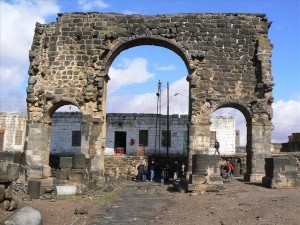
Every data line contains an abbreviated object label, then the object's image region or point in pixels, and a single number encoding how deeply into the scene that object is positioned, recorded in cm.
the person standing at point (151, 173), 2159
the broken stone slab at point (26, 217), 641
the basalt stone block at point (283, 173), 1377
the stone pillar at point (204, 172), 1345
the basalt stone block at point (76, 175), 1425
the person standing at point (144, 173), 2123
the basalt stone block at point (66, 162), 1484
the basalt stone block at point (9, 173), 783
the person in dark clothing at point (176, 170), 2248
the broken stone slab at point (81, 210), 912
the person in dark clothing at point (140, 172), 2135
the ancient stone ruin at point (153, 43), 1739
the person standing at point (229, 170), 2003
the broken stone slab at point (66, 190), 1257
